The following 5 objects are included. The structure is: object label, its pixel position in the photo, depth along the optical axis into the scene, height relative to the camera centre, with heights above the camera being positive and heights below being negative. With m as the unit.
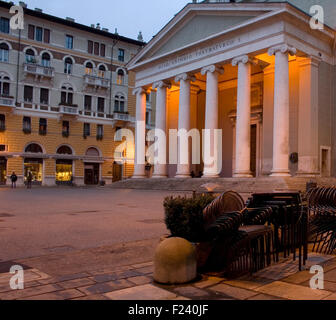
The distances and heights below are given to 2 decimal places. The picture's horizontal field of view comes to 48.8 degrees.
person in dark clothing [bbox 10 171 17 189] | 33.94 -0.58
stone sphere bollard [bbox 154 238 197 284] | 4.51 -1.09
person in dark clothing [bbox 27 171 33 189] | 34.05 -0.85
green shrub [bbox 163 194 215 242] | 5.01 -0.59
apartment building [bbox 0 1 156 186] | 40.12 +8.53
